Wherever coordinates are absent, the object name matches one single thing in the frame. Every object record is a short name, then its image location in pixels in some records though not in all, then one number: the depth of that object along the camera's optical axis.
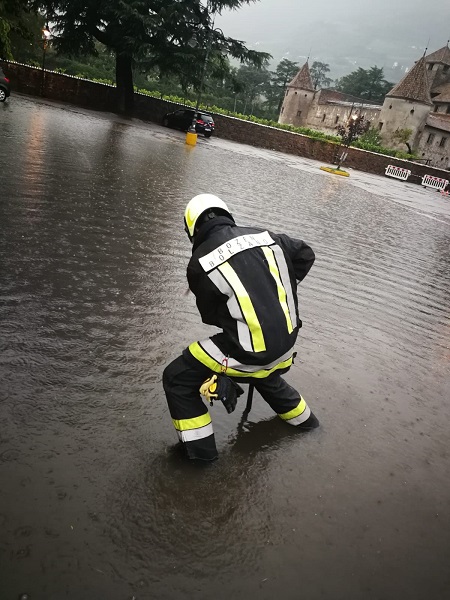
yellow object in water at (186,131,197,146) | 20.39
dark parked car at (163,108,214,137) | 26.95
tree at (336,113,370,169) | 28.67
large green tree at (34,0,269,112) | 25.50
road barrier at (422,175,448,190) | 31.95
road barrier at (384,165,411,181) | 33.29
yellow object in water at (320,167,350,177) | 25.14
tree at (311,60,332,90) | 142.75
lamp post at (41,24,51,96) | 24.97
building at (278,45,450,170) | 51.34
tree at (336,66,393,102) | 86.50
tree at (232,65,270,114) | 88.69
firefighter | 2.31
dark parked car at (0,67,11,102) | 17.48
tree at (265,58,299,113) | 84.19
